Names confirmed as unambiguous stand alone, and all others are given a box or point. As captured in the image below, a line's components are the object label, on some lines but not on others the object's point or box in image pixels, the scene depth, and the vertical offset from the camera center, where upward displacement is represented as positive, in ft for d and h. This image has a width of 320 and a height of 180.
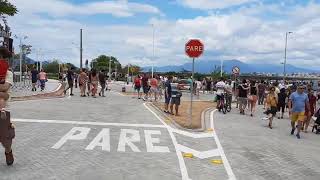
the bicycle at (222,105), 44.09 -4.21
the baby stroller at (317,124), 35.25 -5.60
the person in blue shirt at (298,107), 31.56 -3.11
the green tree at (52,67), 249.65 +8.64
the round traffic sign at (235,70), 73.03 +2.29
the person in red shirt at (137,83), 56.59 -1.10
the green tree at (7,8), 47.94 +11.79
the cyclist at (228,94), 45.27 -2.52
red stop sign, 30.48 +3.30
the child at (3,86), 16.01 -0.58
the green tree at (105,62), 253.01 +14.32
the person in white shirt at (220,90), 44.49 -1.85
